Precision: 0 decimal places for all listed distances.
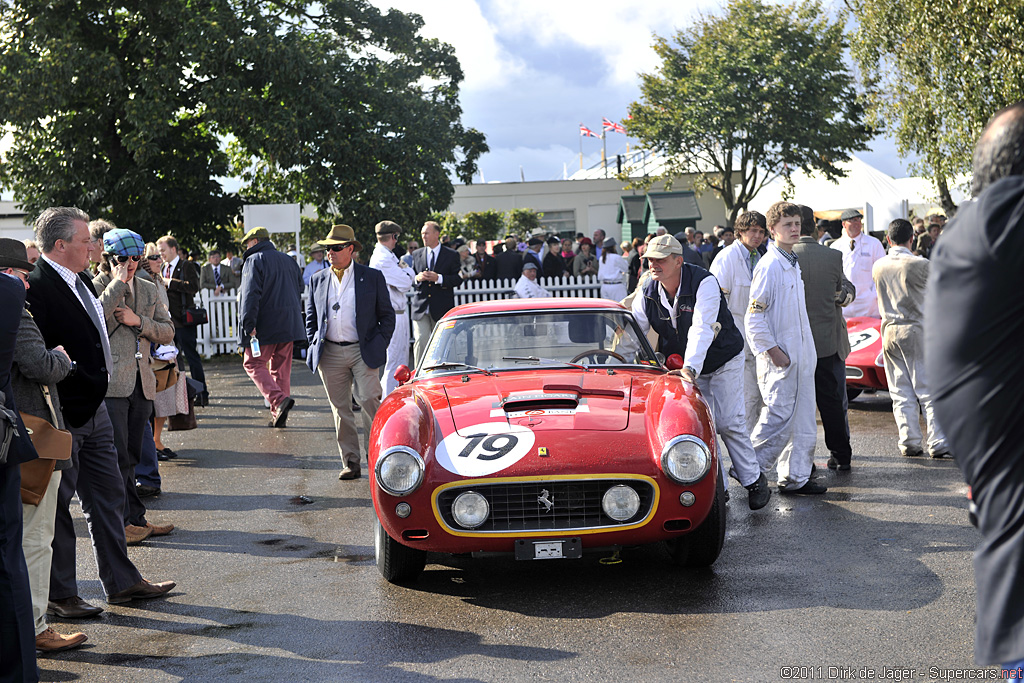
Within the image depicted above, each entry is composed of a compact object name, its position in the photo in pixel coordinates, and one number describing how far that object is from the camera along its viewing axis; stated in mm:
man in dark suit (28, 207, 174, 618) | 4828
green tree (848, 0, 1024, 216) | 18453
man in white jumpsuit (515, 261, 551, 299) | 17016
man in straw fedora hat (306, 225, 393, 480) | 8594
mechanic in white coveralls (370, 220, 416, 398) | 11289
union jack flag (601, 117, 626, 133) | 62394
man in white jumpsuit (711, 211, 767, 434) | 8227
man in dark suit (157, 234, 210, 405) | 11609
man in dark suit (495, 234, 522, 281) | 18766
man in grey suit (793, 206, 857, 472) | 7934
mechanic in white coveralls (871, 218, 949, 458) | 8625
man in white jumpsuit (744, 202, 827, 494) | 7133
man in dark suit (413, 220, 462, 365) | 12594
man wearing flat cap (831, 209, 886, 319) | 11844
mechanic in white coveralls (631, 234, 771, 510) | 6801
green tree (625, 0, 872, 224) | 38750
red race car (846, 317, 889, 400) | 10805
